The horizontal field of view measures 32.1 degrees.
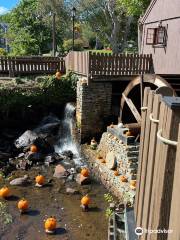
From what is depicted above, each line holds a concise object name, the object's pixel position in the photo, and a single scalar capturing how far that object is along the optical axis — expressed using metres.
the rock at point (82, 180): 10.05
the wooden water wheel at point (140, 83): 10.56
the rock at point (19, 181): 9.91
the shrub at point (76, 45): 40.31
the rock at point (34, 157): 11.64
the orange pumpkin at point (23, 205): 8.26
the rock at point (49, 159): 11.60
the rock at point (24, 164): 11.16
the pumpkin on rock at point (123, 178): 9.20
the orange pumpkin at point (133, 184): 8.66
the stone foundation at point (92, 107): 12.45
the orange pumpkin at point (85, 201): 8.49
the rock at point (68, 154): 12.22
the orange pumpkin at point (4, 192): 8.98
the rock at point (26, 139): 12.56
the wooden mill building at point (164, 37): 12.62
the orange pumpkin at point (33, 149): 11.92
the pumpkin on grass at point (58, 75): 14.40
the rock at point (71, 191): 9.45
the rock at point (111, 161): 10.05
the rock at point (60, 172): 10.56
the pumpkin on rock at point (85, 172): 10.26
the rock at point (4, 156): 11.78
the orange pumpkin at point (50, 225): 7.42
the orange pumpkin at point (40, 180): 9.82
